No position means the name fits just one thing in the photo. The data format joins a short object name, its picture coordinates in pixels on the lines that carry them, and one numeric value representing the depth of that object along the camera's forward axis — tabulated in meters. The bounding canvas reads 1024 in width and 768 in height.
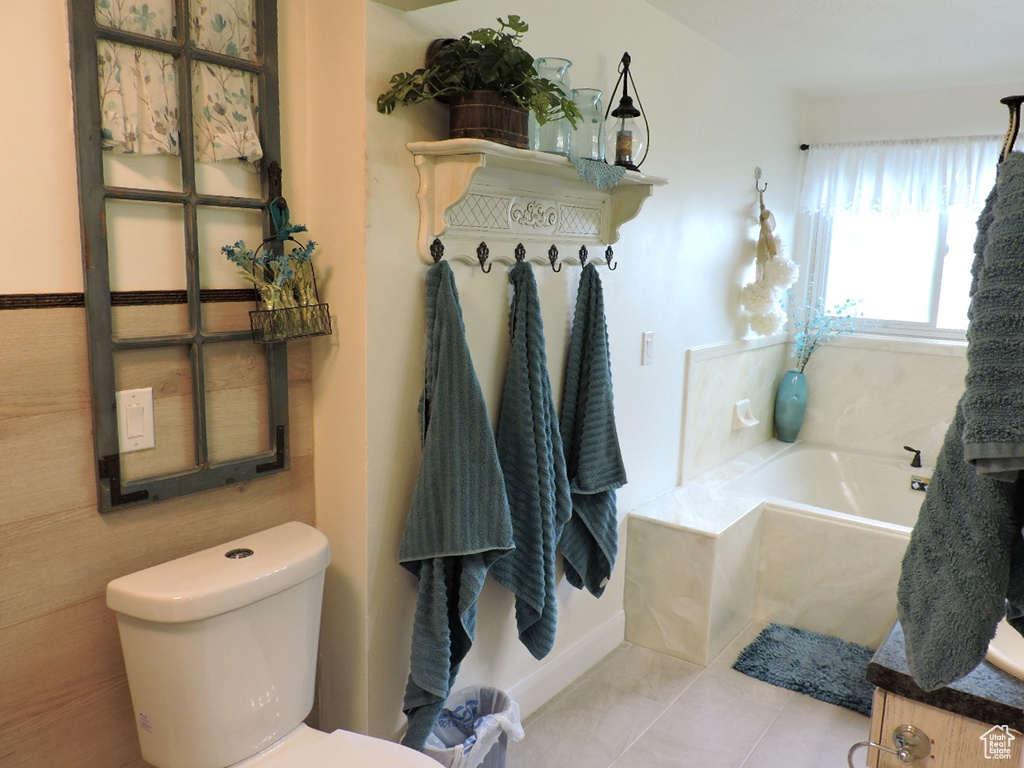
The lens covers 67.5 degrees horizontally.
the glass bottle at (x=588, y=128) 1.96
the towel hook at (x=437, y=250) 1.72
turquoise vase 3.84
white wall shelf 1.65
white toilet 1.32
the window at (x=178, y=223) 1.30
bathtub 3.53
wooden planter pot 1.62
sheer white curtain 3.39
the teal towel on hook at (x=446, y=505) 1.70
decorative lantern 2.05
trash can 1.77
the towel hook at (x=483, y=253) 1.86
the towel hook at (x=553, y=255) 2.10
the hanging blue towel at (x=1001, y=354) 0.79
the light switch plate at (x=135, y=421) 1.38
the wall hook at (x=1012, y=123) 0.90
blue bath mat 2.46
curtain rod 3.34
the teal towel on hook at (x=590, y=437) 2.21
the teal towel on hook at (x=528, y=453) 1.92
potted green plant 1.56
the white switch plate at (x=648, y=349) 2.64
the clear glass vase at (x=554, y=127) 1.88
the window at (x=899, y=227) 3.45
